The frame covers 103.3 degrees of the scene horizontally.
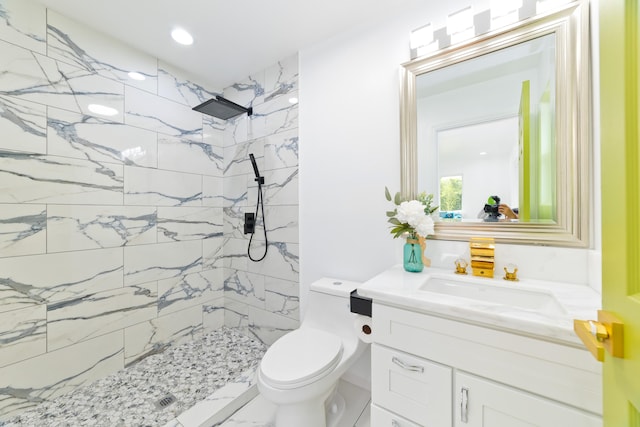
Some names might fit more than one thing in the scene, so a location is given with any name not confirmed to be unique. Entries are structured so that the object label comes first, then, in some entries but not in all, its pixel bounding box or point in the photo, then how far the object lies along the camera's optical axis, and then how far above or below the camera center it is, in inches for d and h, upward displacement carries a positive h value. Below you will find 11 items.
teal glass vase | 51.7 -8.8
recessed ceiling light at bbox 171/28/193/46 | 68.1 +49.1
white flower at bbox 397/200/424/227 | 50.6 +0.2
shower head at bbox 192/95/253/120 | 78.0 +34.4
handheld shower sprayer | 83.3 +4.0
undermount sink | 39.7 -13.7
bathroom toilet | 44.3 -28.4
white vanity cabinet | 27.3 -20.8
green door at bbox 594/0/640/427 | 16.6 +1.3
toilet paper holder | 44.9 -16.5
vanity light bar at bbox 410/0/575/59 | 45.3 +37.6
